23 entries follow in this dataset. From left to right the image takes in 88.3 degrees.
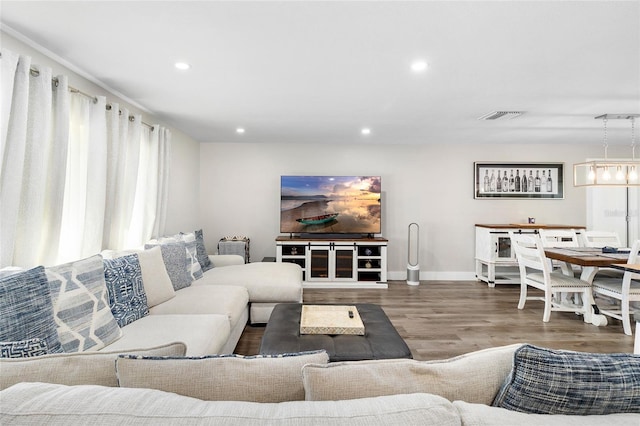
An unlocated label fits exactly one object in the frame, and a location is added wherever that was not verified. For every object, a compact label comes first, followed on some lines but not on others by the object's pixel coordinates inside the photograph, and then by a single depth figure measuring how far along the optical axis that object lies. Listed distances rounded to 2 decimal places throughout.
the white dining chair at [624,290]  3.33
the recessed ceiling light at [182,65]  2.48
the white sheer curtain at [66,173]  1.98
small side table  5.26
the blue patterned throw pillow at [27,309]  1.37
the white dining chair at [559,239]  4.52
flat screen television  5.59
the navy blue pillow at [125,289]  2.21
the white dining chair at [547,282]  3.67
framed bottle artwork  5.78
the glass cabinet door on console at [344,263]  5.32
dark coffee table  1.92
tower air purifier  5.77
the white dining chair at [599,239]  4.66
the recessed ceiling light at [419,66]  2.43
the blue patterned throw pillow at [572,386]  0.80
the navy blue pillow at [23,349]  1.19
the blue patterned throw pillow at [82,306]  1.68
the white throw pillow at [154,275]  2.61
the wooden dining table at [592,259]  3.38
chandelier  3.82
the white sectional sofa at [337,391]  0.70
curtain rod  2.18
